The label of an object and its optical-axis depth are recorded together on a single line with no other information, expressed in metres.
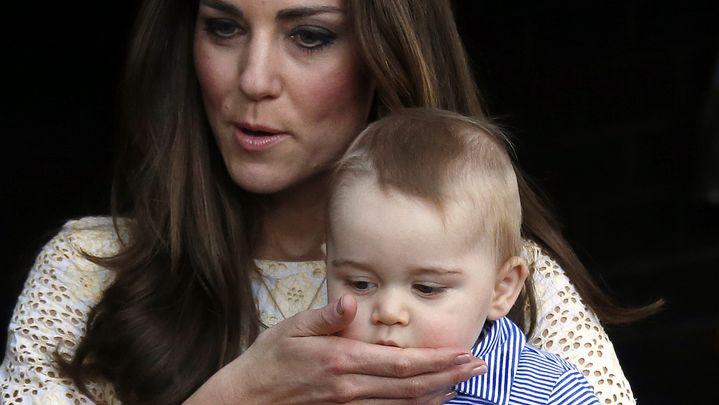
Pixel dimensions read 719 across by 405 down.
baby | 5.54
